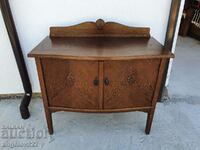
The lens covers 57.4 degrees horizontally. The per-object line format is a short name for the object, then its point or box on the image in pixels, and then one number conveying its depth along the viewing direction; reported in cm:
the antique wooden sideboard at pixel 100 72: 115
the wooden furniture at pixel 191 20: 373
